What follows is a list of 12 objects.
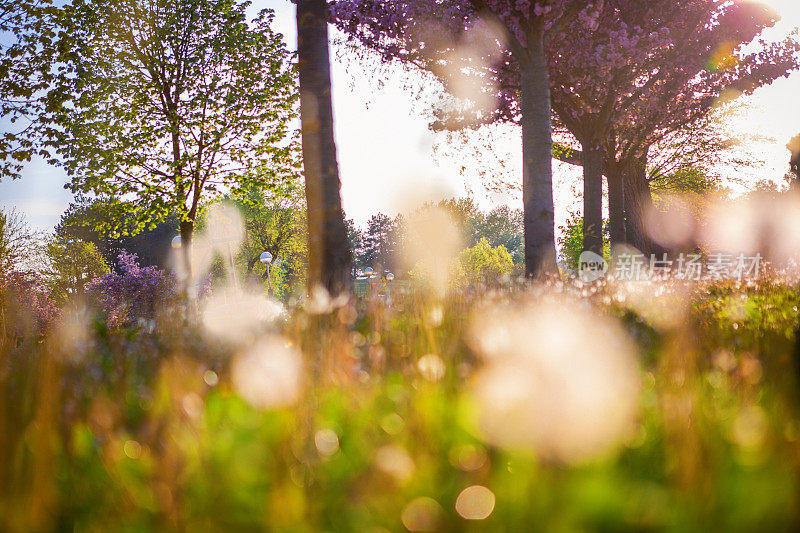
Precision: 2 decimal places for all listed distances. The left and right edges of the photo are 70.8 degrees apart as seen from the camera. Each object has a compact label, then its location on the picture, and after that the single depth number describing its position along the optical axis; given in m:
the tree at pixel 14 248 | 27.02
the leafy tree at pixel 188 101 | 17.62
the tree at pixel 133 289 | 23.21
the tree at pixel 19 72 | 13.20
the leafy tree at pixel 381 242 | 86.31
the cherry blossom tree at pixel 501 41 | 10.29
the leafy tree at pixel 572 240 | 31.49
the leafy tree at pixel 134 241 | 51.03
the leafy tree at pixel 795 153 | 37.16
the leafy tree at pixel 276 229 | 54.09
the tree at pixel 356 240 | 99.56
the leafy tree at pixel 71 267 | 39.38
